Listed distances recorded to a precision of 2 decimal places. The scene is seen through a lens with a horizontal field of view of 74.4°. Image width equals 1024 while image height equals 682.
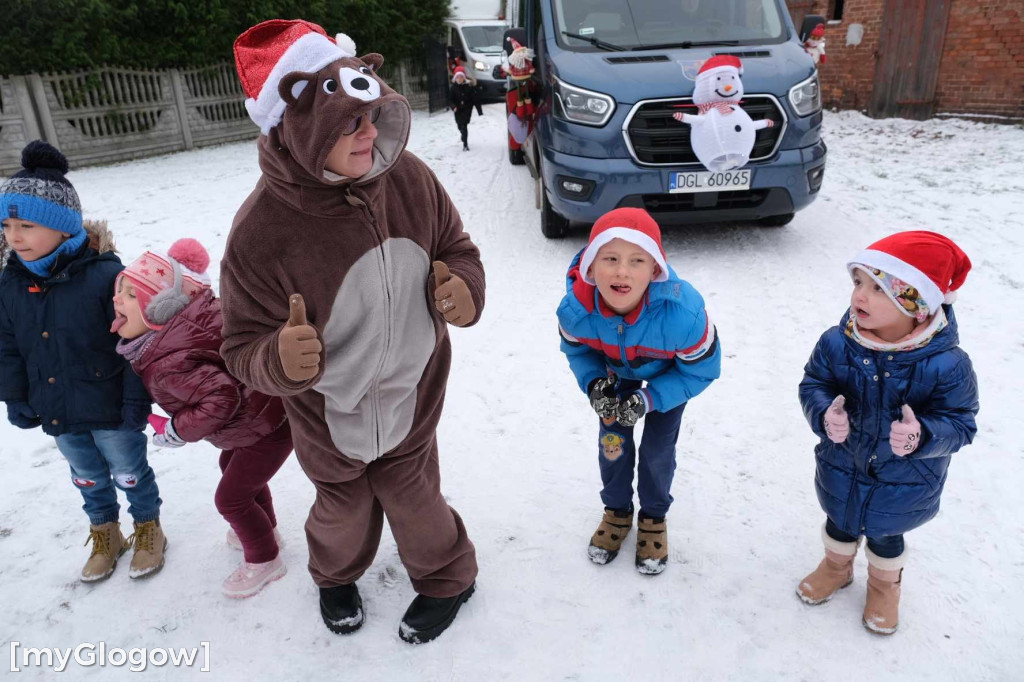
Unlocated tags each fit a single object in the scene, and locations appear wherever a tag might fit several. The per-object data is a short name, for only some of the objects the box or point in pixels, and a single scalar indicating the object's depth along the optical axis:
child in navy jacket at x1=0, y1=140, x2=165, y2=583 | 2.33
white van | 15.50
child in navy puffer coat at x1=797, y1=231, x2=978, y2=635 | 1.89
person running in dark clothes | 10.20
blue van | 5.03
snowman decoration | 4.75
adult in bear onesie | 1.72
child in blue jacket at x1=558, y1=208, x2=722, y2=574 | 2.16
